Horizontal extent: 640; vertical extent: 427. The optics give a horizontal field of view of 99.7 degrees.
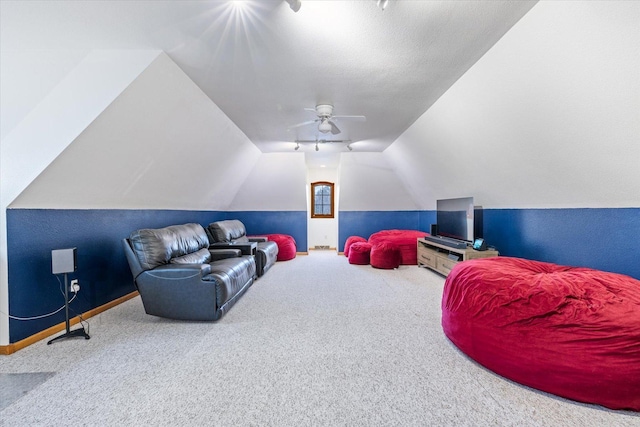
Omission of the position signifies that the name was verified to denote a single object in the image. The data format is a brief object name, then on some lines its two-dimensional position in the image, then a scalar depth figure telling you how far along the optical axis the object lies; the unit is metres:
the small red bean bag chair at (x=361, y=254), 5.89
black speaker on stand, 2.44
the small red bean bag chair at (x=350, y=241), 6.84
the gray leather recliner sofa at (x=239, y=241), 4.75
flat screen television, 4.33
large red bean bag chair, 1.62
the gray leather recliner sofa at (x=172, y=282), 2.88
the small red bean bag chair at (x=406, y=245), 5.86
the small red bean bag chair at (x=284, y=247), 6.47
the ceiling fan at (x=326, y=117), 3.65
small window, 8.58
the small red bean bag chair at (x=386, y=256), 5.46
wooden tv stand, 4.04
